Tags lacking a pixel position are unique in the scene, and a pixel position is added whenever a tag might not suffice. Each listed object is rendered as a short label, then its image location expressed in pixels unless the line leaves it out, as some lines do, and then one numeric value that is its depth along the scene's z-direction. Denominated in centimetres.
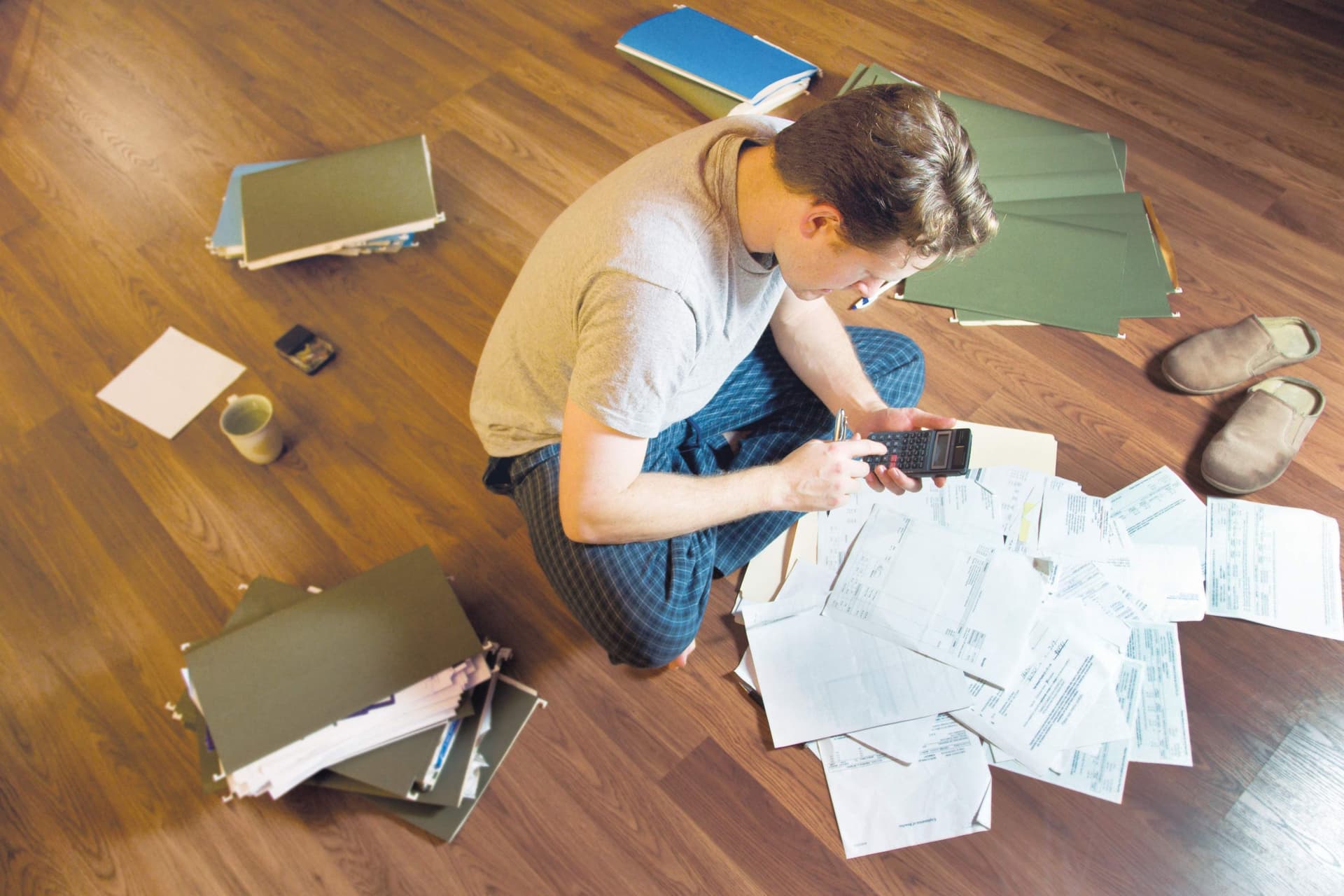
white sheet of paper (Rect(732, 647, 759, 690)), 128
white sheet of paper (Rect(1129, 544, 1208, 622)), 130
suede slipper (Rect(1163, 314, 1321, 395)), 151
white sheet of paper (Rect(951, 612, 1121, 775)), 120
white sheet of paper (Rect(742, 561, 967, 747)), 123
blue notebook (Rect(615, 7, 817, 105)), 195
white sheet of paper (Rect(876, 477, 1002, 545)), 138
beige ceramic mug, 149
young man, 81
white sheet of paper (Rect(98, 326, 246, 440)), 164
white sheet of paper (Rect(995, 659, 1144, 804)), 118
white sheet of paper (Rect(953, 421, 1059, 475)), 146
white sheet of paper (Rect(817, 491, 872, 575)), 138
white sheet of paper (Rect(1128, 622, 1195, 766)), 121
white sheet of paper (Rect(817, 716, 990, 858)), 117
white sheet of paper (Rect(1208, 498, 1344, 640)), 131
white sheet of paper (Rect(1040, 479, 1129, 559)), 135
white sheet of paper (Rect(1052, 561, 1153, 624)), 130
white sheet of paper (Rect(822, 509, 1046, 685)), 126
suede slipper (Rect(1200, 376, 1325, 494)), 140
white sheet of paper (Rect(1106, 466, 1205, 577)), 138
